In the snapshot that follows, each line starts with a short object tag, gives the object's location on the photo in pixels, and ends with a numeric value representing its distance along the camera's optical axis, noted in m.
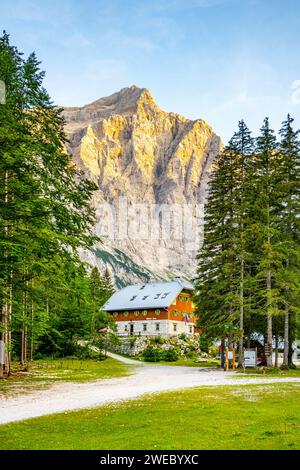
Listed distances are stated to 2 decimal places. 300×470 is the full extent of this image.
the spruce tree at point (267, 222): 33.72
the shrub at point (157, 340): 62.67
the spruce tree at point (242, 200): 37.19
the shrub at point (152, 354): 56.38
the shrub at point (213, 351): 63.63
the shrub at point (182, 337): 65.95
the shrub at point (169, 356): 56.41
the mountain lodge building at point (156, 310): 75.75
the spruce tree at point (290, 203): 35.19
